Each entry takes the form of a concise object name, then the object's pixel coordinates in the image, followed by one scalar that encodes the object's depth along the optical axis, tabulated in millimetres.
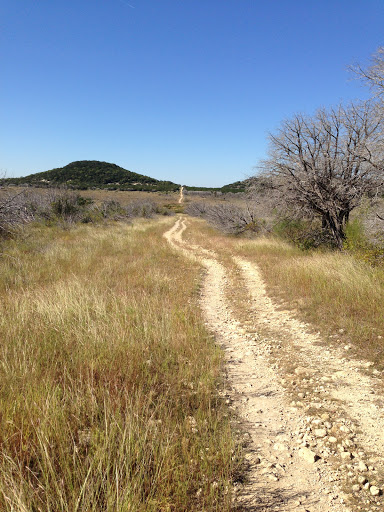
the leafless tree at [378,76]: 6277
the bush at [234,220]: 18844
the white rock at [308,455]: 2391
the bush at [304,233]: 11945
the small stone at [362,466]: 2251
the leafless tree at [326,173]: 10070
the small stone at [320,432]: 2662
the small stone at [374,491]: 2037
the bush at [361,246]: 7602
